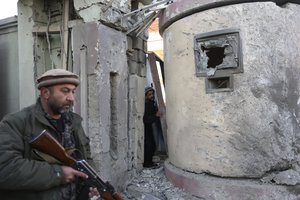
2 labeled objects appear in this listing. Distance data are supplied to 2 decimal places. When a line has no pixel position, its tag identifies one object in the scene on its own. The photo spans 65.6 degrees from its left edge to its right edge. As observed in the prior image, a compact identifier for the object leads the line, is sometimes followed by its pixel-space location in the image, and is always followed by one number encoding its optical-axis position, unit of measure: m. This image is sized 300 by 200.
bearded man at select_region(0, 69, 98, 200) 1.26
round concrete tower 2.78
